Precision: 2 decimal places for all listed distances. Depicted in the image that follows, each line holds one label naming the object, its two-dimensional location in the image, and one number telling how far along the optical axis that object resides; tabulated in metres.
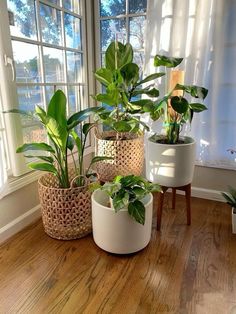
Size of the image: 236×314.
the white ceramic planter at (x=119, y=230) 1.32
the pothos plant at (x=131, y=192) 1.27
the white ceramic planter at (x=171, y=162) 1.50
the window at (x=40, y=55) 1.52
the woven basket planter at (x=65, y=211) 1.47
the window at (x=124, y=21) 2.01
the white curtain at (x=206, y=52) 1.70
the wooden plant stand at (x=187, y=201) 1.61
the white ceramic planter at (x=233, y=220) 1.61
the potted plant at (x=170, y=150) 1.45
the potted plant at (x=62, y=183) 1.36
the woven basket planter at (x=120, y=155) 1.63
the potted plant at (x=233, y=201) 1.62
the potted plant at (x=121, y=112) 1.49
